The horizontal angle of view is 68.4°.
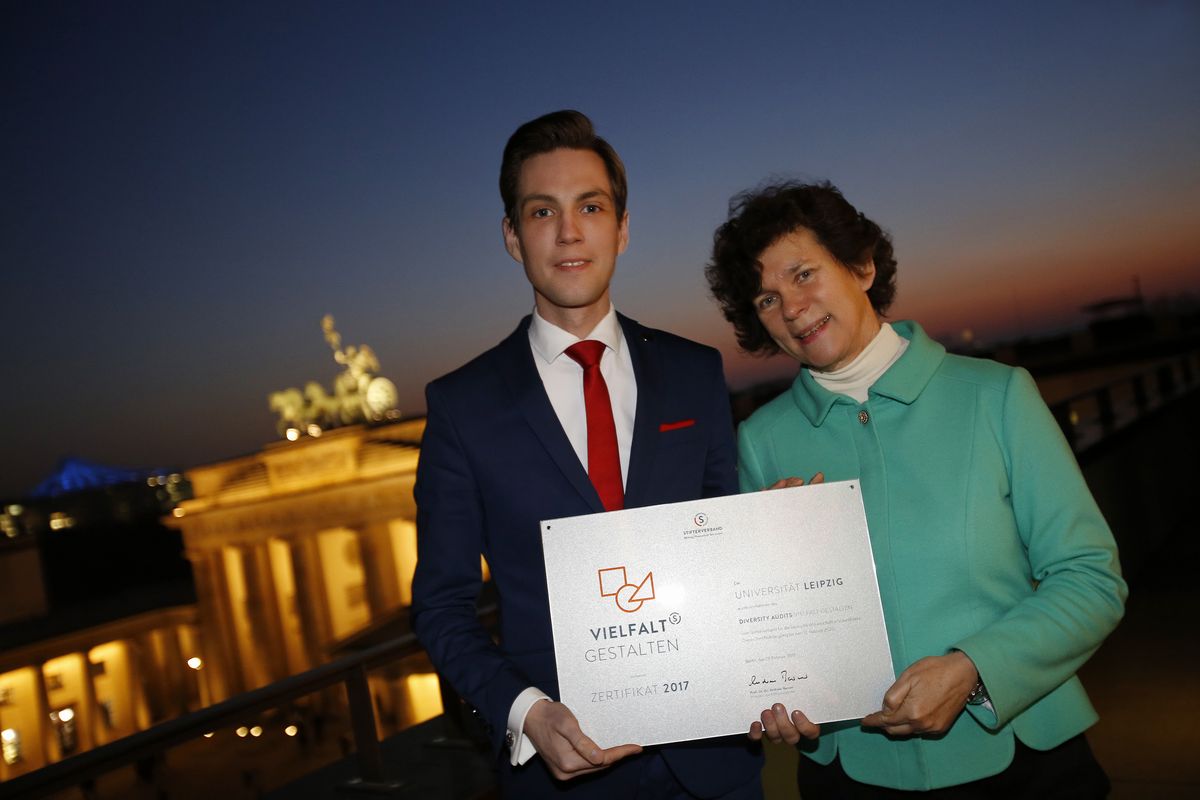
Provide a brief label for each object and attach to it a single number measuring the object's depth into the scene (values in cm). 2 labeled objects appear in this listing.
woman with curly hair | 176
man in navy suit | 198
